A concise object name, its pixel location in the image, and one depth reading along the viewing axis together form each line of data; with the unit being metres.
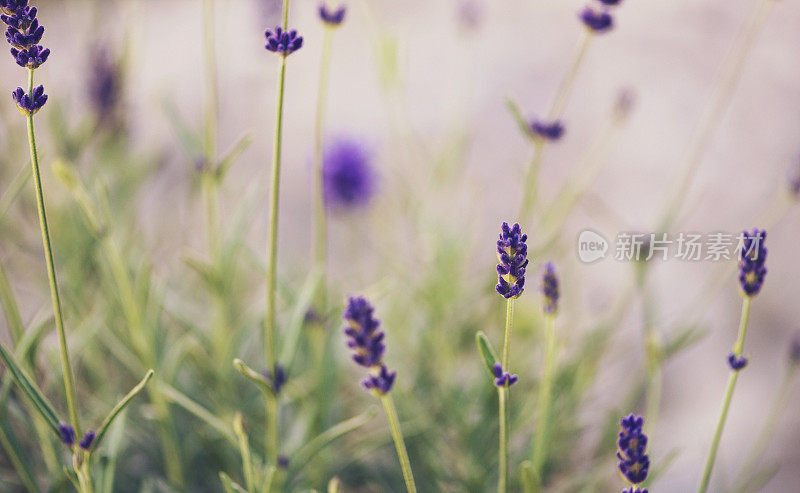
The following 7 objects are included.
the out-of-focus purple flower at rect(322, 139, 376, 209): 1.27
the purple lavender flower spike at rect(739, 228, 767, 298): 0.83
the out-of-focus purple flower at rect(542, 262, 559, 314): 0.85
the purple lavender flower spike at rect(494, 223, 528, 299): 0.80
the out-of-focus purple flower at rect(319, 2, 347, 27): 0.89
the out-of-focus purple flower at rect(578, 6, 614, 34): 0.91
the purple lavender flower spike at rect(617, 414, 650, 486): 0.81
